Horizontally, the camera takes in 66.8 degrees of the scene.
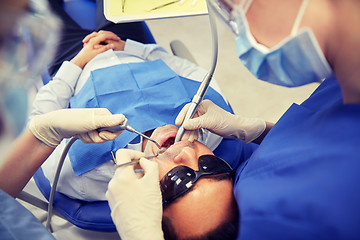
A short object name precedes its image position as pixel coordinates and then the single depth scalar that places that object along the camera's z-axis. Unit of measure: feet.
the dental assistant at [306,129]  1.90
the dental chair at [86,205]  3.67
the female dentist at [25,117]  1.51
